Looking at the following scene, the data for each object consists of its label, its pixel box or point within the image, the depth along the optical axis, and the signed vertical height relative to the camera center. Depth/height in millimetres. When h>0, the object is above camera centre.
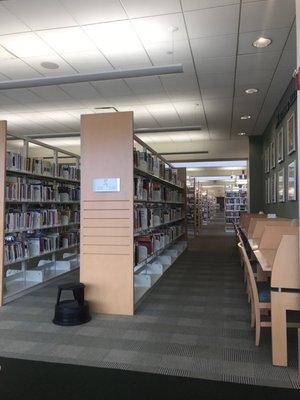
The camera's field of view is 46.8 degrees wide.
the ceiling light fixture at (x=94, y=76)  4395 +1737
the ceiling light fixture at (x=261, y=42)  4398 +2123
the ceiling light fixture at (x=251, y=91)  6267 +2121
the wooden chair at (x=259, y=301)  3053 -852
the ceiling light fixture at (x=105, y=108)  7469 +2146
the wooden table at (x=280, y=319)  2811 -928
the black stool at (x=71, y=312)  3725 -1138
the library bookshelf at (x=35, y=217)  4773 -160
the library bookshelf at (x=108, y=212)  4176 -59
